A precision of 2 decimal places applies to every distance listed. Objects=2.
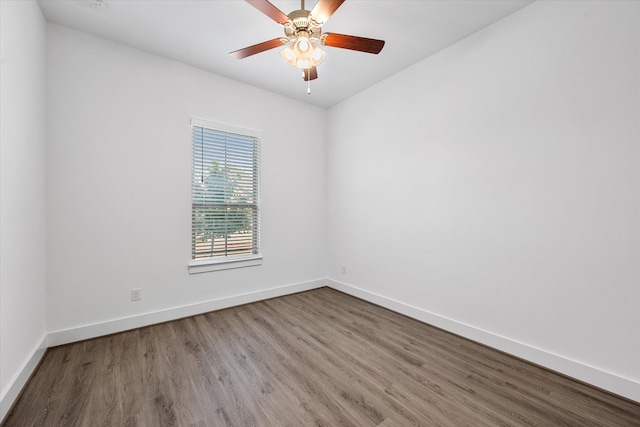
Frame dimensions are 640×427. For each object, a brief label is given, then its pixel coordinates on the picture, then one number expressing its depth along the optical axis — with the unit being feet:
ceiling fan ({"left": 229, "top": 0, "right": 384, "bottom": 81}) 5.74
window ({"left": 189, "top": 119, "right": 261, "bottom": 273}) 10.32
